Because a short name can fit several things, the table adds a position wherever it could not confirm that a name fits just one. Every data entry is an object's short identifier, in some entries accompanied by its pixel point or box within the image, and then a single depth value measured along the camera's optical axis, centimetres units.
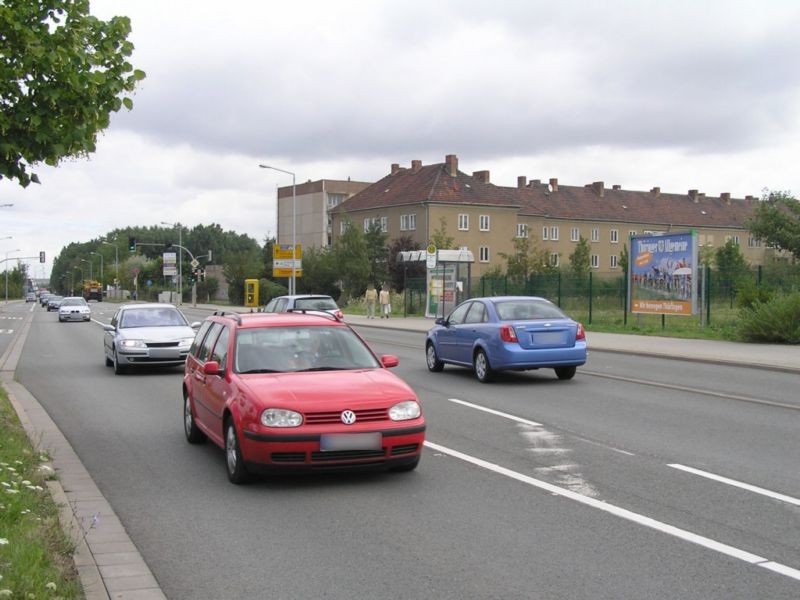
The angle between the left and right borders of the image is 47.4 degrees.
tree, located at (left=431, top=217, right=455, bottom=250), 6969
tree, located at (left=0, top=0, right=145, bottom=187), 851
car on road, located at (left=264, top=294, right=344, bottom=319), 2553
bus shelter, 4053
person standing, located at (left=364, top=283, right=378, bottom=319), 4800
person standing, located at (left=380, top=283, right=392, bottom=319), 4622
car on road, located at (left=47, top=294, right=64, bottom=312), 7650
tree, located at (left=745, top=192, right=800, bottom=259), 5950
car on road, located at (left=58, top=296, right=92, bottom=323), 4938
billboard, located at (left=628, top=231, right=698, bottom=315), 2666
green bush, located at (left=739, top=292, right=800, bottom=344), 2323
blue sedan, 1510
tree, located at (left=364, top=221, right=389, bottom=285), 6581
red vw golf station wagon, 726
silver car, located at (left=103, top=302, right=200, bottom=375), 1758
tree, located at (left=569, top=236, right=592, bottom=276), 7612
